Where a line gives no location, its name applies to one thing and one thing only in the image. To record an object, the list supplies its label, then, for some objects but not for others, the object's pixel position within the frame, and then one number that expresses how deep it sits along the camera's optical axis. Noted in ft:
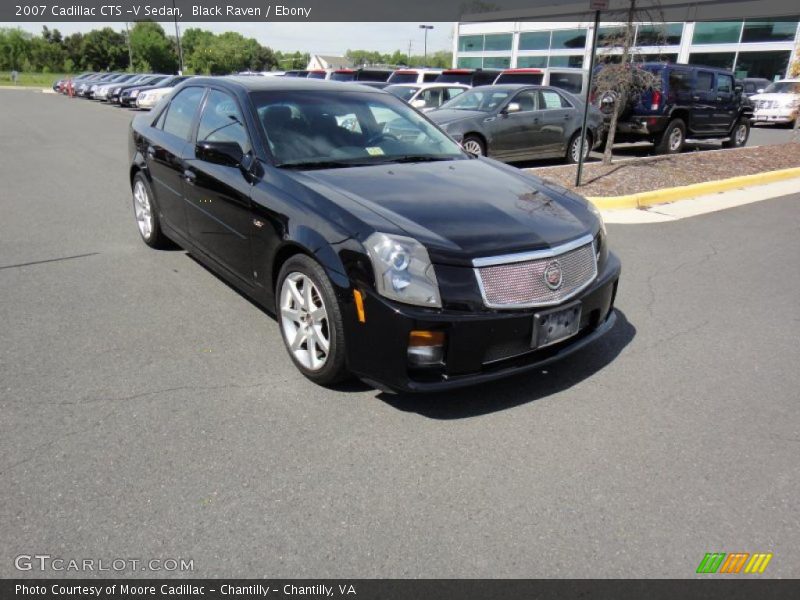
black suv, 41.19
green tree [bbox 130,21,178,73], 270.46
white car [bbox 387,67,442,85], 69.97
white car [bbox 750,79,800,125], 73.31
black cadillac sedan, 9.79
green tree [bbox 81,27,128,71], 288.92
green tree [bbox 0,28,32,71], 271.49
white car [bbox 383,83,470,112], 48.67
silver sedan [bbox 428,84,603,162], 34.58
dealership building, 151.12
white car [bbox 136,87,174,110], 81.05
